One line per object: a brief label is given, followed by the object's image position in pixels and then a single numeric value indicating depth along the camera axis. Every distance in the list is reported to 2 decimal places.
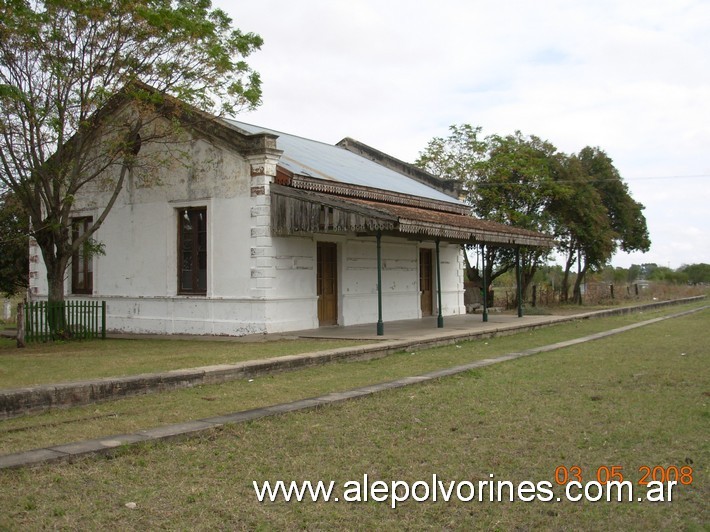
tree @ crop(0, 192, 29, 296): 20.25
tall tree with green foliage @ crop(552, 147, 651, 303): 31.86
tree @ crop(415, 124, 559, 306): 29.84
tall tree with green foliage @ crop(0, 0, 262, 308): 14.88
